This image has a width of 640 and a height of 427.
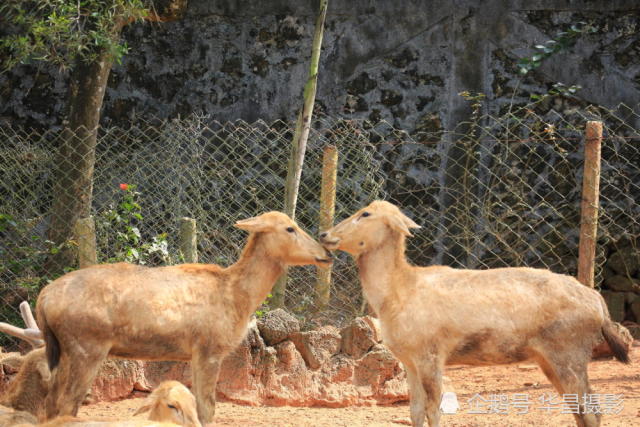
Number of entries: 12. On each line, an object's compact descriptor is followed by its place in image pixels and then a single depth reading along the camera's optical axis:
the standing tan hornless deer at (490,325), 13.54
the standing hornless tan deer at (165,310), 13.11
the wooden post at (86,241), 16.83
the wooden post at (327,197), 17.37
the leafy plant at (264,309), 17.80
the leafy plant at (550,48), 18.95
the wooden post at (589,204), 16.89
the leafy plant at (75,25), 17.59
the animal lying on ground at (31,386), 13.87
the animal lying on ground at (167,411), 10.87
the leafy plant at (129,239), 17.41
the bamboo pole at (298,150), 17.67
